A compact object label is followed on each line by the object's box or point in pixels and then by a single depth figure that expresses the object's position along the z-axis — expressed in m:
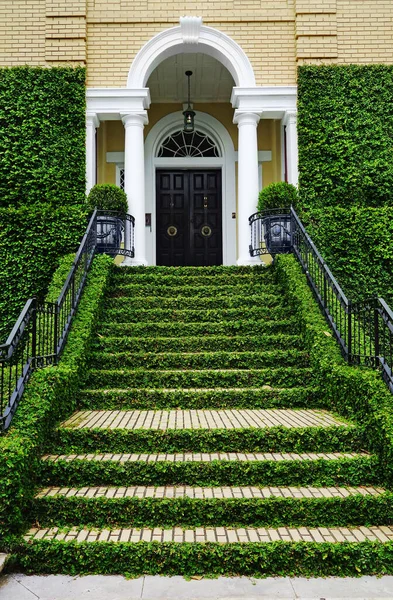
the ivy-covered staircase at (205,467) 3.50
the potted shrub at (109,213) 9.18
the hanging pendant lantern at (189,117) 11.40
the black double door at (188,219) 12.39
